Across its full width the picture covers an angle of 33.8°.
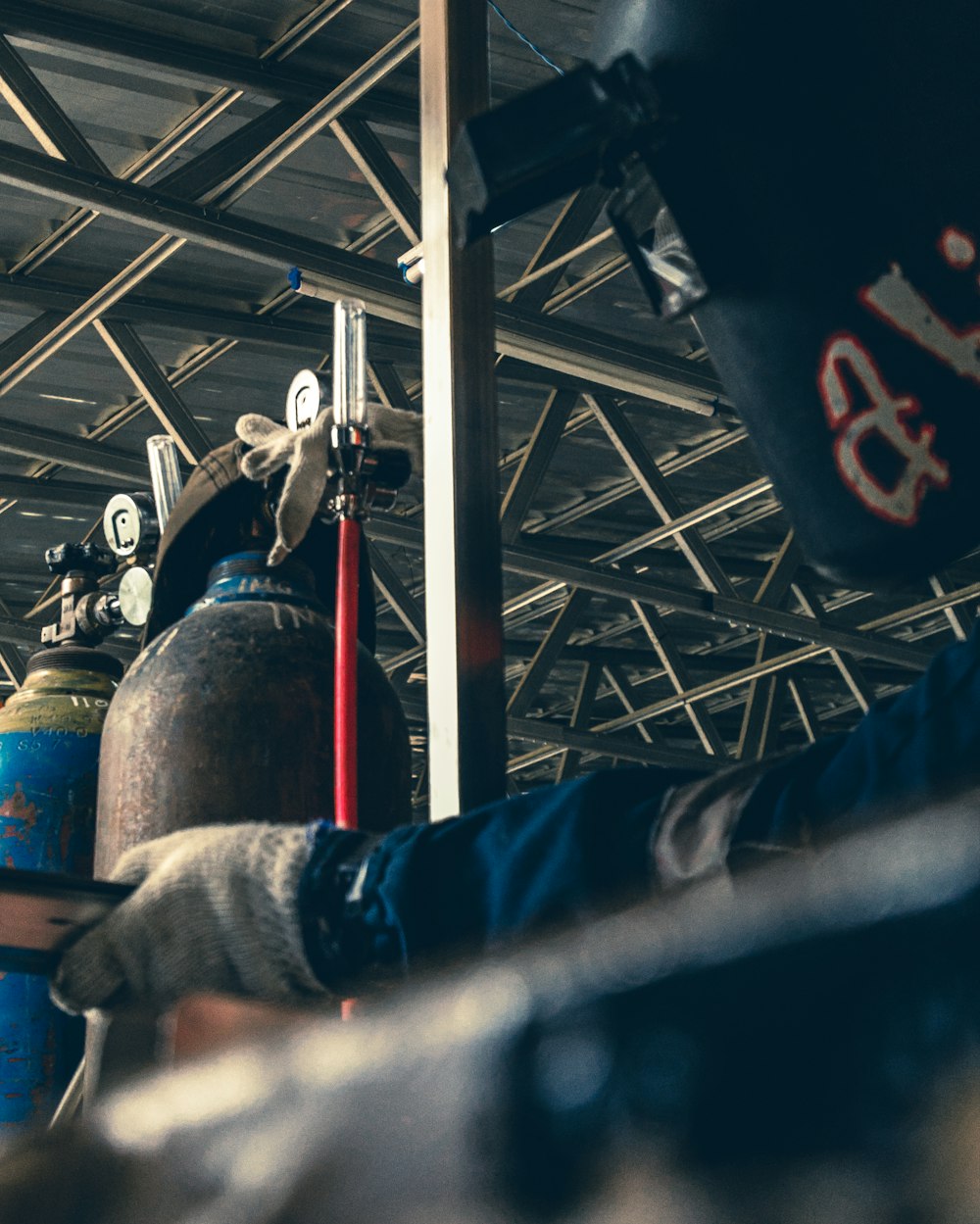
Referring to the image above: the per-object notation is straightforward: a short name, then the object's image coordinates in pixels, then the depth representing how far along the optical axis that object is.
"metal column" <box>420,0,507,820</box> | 1.51
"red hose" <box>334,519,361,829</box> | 1.56
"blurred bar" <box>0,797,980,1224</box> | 0.26
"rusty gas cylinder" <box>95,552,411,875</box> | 1.76
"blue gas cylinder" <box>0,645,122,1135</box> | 1.78
